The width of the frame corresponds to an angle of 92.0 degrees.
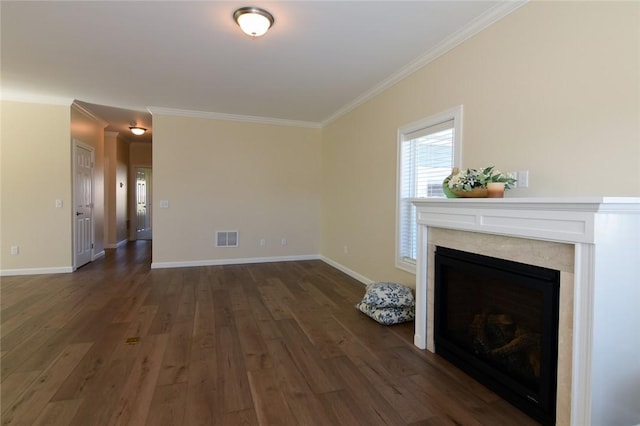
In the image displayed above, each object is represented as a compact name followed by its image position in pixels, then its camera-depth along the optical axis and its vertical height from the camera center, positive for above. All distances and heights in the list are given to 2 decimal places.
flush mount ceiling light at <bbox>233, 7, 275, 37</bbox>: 2.46 +1.50
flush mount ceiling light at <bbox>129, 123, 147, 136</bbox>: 6.35 +1.55
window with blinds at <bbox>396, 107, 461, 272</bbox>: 3.06 +0.45
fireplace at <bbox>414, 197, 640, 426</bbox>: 1.44 -0.42
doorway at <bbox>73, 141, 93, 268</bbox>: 5.23 +0.00
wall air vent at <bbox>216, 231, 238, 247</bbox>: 5.72 -0.63
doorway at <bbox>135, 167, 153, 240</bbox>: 9.46 +0.01
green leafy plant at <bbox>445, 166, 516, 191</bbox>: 2.17 +0.20
